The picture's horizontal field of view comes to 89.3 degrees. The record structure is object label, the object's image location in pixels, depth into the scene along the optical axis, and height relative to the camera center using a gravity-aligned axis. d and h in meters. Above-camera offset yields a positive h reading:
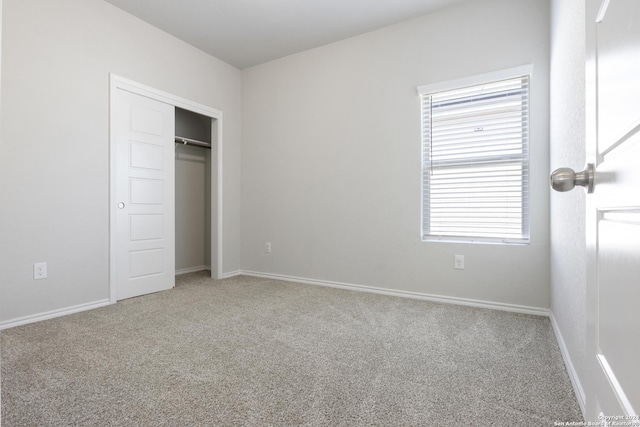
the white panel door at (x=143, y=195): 3.11 +0.19
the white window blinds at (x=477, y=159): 2.76 +0.49
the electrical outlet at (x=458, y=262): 2.93 -0.45
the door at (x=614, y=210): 0.41 +0.00
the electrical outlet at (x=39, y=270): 2.52 -0.45
